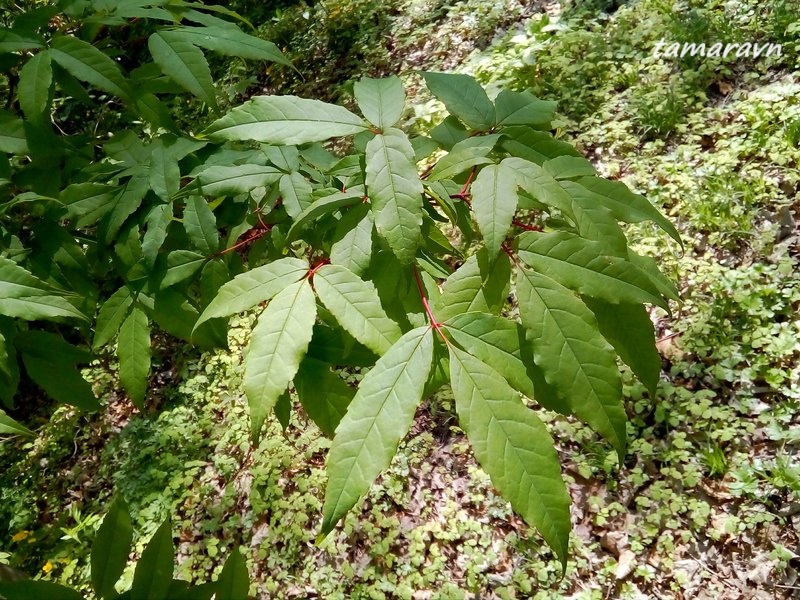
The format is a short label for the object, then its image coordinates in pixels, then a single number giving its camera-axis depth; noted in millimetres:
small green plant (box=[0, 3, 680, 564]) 238
